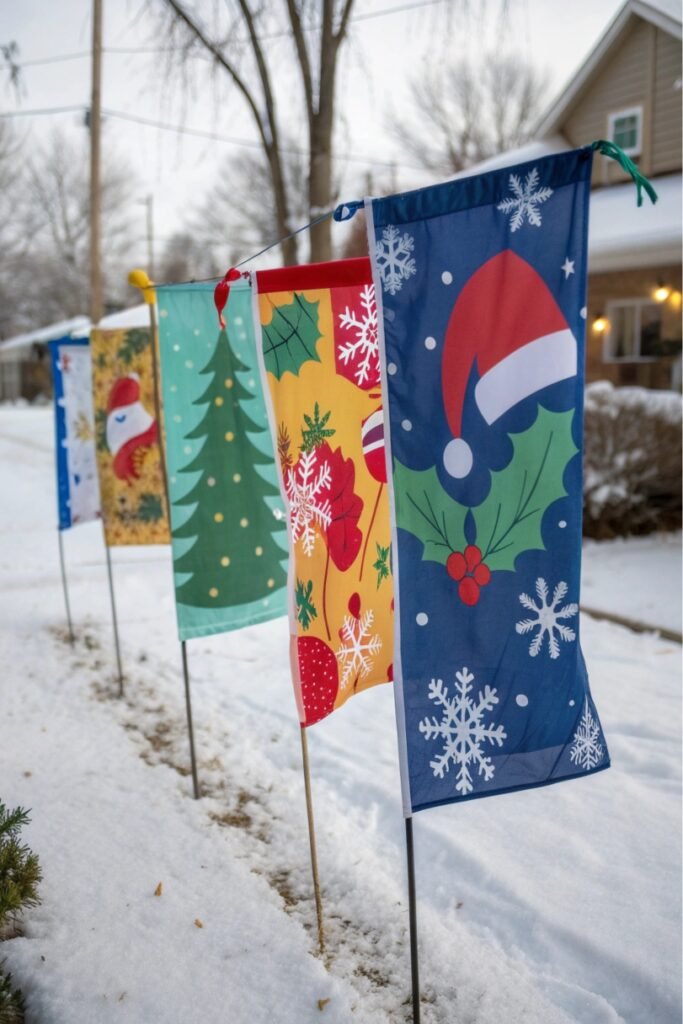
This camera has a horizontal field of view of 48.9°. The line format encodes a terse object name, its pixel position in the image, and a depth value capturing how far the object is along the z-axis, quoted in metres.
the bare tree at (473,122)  33.84
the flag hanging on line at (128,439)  4.72
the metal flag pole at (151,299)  3.48
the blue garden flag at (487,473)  1.96
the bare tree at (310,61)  8.73
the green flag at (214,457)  3.49
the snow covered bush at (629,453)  8.13
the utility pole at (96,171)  11.11
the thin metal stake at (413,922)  2.19
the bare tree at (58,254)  38.25
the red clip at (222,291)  2.48
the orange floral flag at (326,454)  2.47
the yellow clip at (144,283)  3.45
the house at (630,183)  10.88
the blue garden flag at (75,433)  5.01
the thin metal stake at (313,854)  2.58
